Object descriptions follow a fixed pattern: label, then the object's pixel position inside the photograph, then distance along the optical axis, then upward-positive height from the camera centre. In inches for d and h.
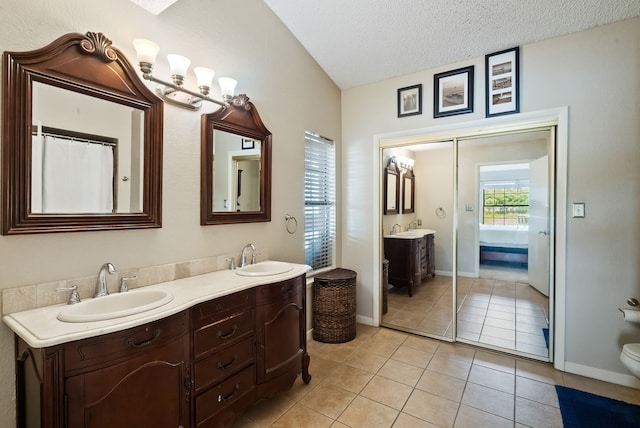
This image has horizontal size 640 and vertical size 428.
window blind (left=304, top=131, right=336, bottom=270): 123.3 +4.8
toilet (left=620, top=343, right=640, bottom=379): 75.7 -37.2
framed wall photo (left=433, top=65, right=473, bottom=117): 112.7 +46.1
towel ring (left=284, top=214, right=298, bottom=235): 111.7 -4.1
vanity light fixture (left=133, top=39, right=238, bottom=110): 64.2 +32.0
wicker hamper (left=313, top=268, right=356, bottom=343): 118.8 -38.2
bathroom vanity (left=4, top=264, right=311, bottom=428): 44.2 -26.7
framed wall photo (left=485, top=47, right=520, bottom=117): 103.1 +45.6
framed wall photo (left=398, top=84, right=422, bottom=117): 123.2 +46.3
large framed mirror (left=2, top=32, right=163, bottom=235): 52.3 +14.1
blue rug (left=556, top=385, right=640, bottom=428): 73.4 -50.8
